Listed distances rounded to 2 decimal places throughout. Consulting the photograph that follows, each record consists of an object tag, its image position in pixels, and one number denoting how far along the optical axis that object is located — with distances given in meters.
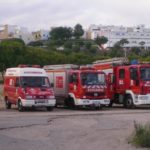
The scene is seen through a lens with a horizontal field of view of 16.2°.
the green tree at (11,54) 84.62
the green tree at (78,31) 151.00
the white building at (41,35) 188.48
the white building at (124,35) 184.62
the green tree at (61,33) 143.88
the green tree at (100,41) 144.38
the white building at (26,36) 190.27
